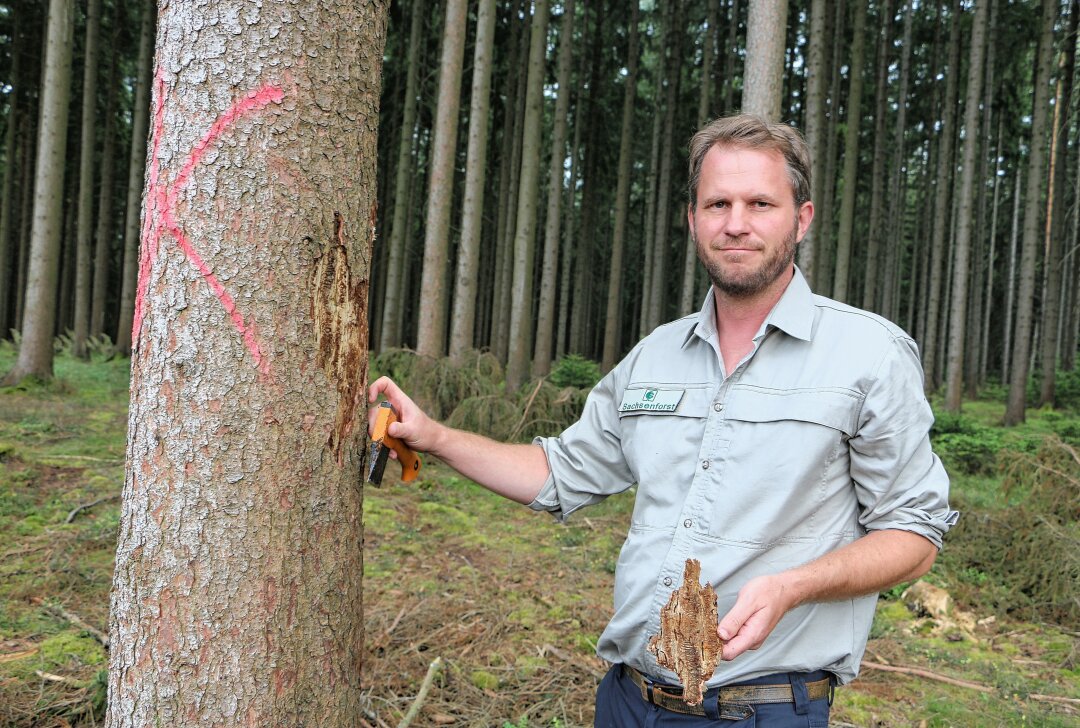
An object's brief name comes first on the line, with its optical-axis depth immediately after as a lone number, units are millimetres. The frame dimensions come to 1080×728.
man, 1669
